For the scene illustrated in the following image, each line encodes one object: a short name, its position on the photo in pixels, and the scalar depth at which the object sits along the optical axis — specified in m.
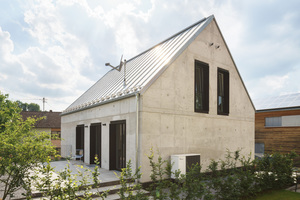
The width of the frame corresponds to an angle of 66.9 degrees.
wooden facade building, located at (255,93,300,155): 17.94
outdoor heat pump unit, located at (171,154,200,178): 9.16
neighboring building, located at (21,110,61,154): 32.78
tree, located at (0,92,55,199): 5.07
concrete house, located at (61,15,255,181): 9.22
